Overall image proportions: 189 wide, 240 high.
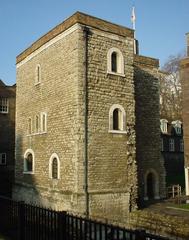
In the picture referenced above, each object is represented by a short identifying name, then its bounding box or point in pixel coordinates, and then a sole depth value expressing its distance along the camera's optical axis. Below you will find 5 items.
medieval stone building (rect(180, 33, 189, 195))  22.95
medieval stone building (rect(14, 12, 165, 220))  16.14
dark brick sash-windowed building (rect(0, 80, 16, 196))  29.58
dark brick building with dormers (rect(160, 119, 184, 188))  39.25
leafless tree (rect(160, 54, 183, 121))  42.97
